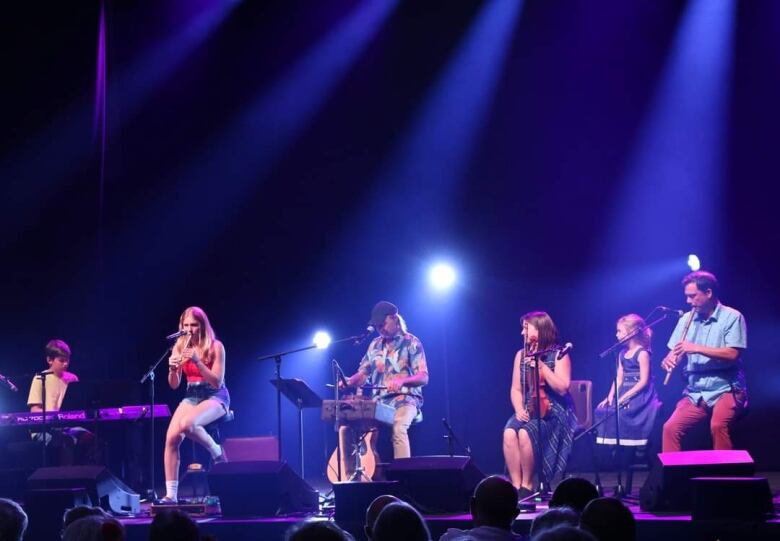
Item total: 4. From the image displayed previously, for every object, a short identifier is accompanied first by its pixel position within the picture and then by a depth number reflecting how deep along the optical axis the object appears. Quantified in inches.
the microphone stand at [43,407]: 382.2
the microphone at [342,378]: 379.0
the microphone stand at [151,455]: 364.2
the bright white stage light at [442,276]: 483.5
